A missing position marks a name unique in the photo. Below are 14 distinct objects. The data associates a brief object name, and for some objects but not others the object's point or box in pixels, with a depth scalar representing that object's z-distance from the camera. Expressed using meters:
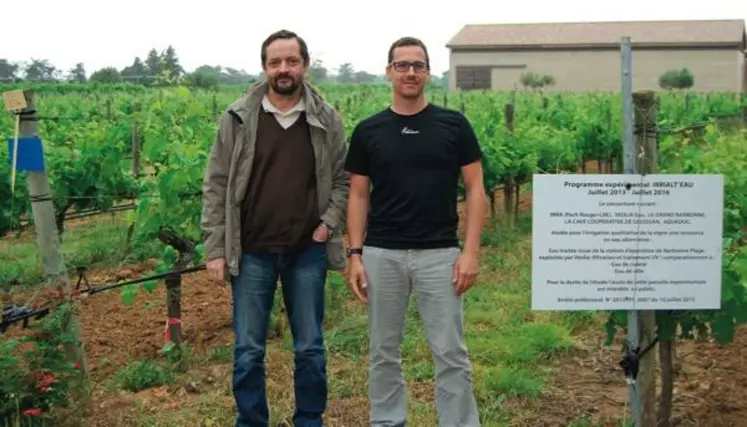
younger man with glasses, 3.52
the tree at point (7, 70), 49.62
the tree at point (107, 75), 51.12
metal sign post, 3.43
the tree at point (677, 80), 52.19
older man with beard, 3.70
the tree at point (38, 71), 50.03
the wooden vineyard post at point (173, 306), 5.46
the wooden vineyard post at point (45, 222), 4.25
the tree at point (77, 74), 53.84
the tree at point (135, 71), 51.87
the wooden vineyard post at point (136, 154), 9.22
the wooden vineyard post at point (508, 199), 10.96
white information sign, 3.40
